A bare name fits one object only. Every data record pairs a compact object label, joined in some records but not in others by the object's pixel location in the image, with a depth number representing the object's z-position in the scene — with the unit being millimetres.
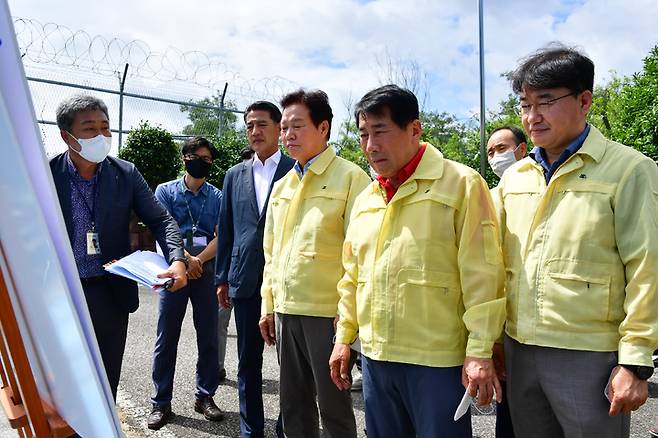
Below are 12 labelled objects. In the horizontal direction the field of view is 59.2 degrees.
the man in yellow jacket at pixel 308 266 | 2885
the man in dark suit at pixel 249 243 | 3480
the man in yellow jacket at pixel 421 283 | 2102
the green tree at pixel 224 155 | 11875
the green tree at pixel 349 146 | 14648
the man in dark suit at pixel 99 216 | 2809
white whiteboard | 1242
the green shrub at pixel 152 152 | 10719
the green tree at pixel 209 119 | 12164
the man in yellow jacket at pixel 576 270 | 1874
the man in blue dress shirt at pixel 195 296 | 4125
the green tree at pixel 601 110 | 17544
